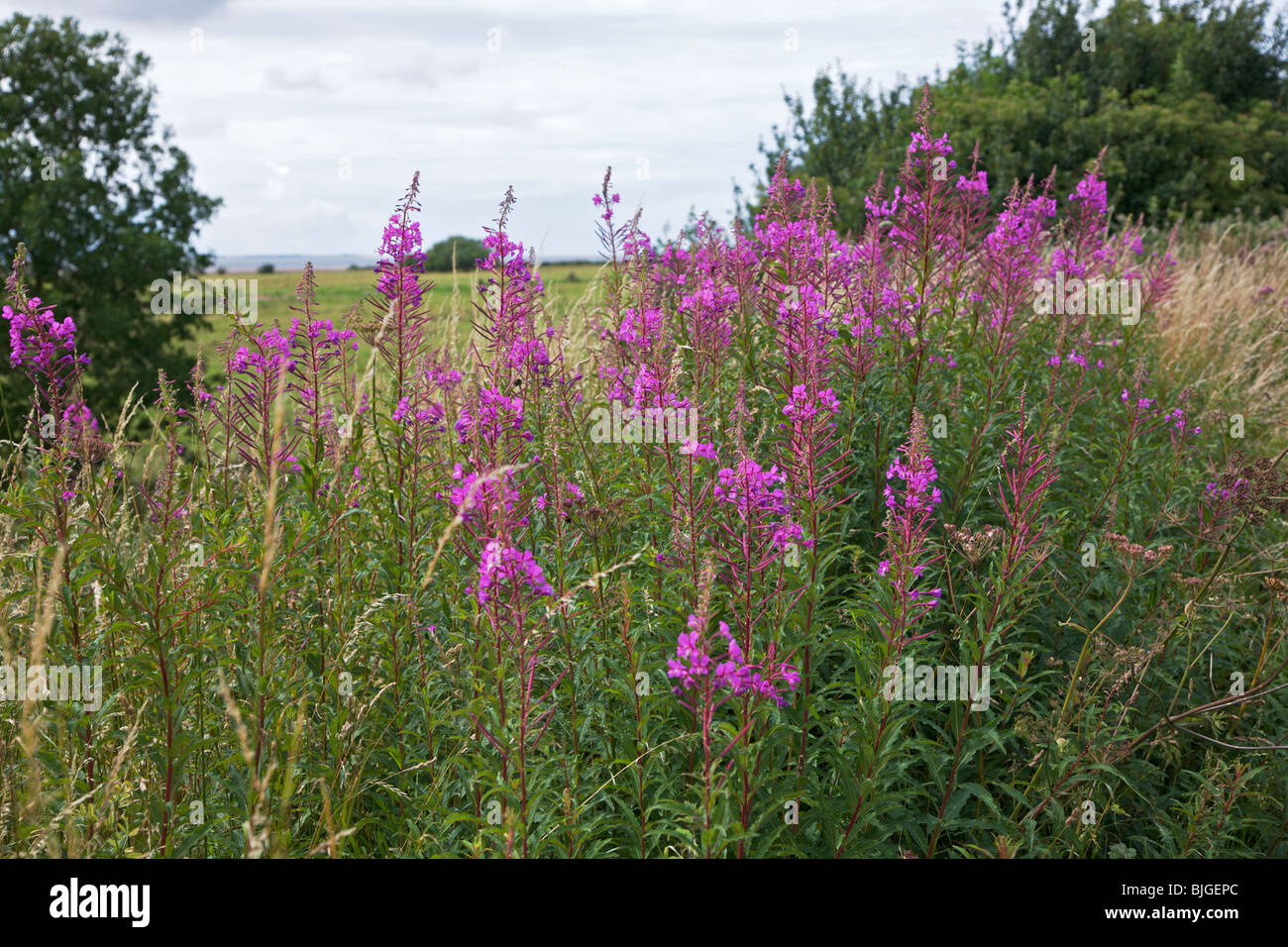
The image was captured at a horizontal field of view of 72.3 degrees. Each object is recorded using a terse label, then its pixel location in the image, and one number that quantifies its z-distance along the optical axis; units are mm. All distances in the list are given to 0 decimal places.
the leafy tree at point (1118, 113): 20875
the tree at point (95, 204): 20484
